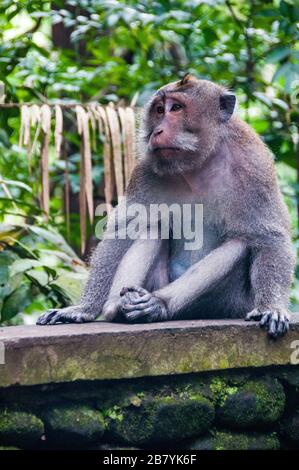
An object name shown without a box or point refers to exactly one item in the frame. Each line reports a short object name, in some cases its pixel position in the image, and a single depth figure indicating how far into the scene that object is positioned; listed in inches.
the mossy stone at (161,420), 259.9
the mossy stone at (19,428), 242.7
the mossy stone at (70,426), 251.1
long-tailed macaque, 318.7
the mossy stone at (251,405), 277.9
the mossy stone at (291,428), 288.4
